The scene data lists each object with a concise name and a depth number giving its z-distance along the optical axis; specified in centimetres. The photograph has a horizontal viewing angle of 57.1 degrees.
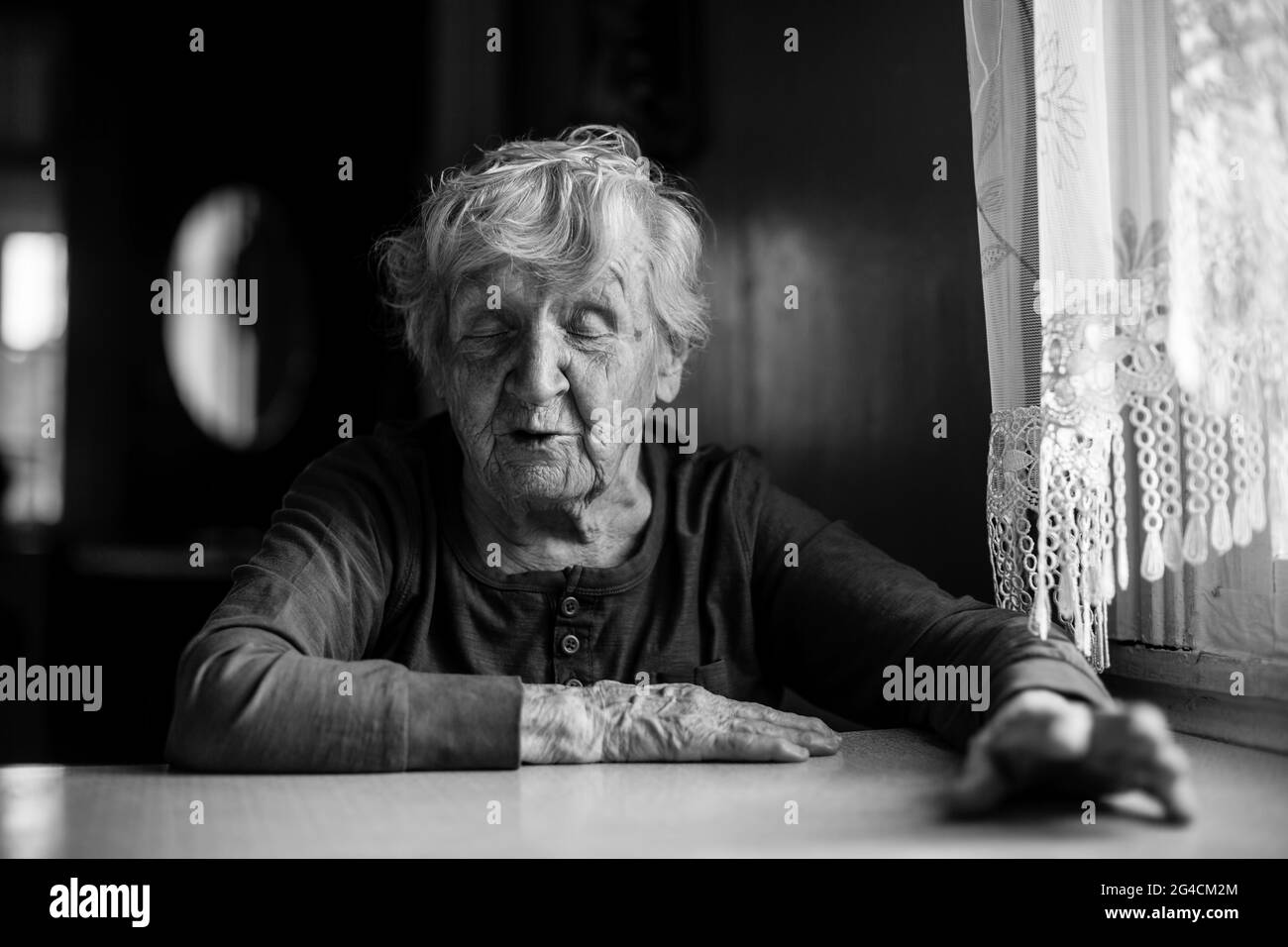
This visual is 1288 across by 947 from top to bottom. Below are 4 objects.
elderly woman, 131
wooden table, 92
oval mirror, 313
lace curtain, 109
